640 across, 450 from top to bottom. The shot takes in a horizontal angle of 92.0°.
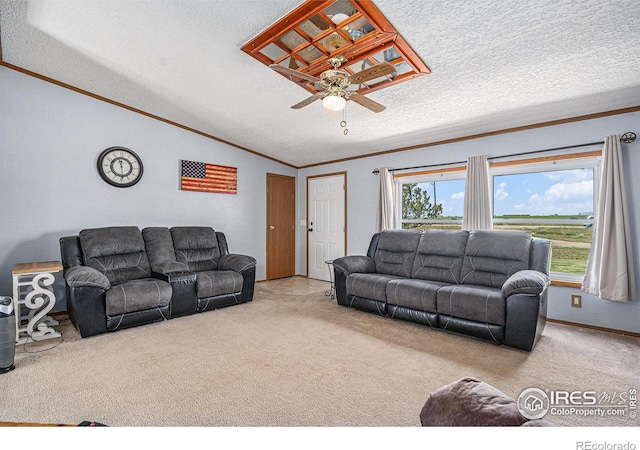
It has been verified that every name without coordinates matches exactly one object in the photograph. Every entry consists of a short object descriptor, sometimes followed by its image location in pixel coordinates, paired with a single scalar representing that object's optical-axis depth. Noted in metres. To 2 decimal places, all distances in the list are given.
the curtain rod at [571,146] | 3.07
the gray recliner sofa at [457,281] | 2.68
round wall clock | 4.05
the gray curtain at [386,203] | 4.95
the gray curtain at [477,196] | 3.93
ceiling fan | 2.22
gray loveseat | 2.98
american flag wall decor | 4.83
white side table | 2.84
